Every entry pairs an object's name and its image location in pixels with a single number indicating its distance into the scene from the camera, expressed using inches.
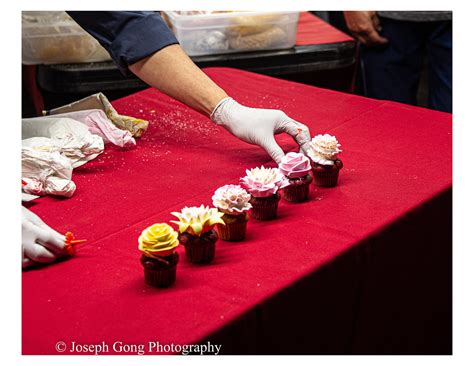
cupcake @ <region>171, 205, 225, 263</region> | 57.6
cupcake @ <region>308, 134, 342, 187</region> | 70.7
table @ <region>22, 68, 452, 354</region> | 52.4
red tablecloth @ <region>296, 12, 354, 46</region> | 127.6
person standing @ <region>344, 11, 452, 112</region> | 126.0
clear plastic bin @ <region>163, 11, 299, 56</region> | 119.3
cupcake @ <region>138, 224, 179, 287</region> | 54.4
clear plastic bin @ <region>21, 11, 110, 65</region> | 115.5
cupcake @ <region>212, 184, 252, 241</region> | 61.4
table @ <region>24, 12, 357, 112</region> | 116.0
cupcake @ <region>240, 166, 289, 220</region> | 64.8
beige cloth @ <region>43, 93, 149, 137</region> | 84.6
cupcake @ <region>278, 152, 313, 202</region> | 68.2
